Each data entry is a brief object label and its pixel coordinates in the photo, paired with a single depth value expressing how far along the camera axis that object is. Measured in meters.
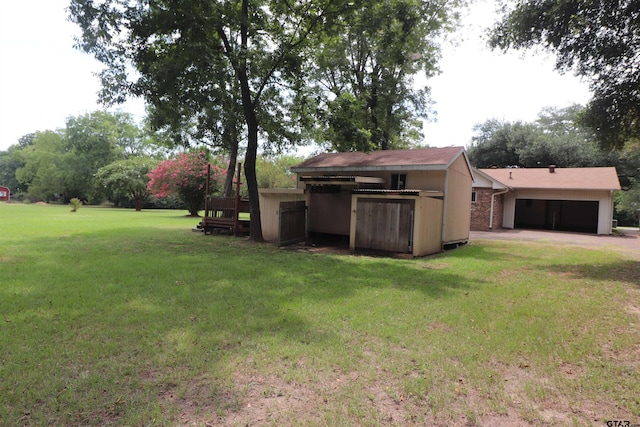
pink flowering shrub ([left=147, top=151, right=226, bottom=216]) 28.17
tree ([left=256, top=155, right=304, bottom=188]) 34.81
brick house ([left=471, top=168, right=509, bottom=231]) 22.84
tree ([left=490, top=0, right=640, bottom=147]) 9.89
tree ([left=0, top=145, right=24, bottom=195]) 72.12
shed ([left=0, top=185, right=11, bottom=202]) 63.90
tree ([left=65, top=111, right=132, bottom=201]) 51.25
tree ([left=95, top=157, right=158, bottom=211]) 37.72
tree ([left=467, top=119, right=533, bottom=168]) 37.75
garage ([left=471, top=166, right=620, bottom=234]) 22.69
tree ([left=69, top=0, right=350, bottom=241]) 11.05
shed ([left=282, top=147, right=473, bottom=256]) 11.74
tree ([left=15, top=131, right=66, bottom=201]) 52.84
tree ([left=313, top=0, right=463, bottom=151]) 13.52
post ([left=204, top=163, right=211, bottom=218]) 15.71
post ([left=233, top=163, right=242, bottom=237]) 14.90
